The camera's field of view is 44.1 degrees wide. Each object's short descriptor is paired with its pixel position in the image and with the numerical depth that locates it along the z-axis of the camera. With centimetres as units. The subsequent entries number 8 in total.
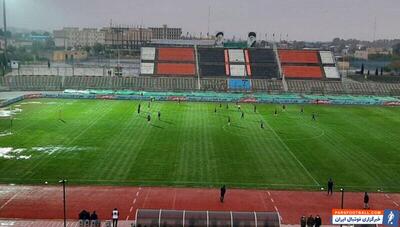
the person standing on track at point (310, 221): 2831
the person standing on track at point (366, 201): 3331
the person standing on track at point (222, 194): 3421
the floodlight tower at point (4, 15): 11342
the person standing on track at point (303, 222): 2845
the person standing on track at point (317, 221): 2827
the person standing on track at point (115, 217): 2866
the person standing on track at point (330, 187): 3638
